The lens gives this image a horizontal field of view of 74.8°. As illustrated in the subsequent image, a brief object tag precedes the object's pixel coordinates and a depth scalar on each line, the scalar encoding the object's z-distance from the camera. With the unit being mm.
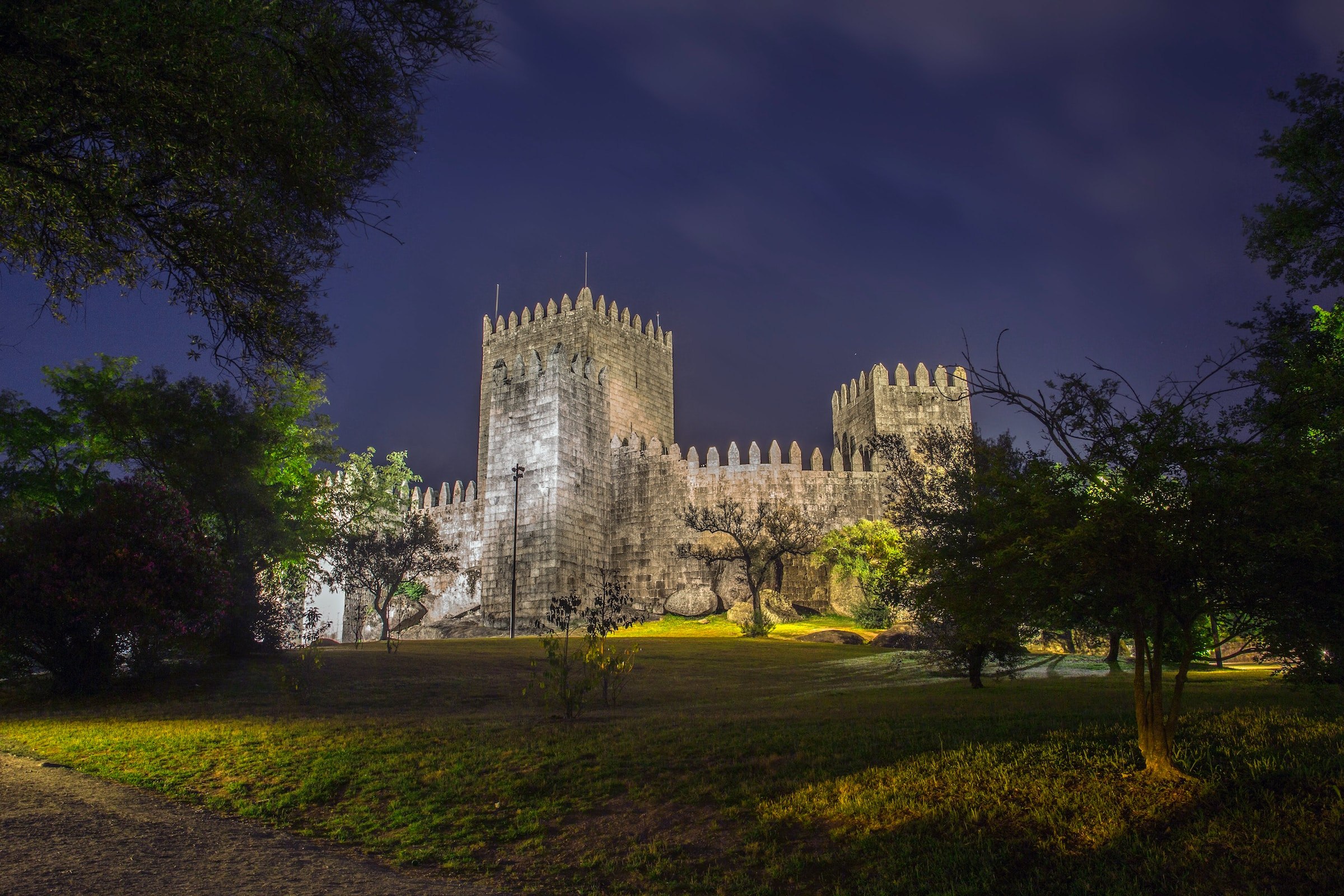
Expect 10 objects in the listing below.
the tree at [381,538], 35125
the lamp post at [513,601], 32156
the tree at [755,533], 35656
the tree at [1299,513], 6574
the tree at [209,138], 6984
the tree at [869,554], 33312
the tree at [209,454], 21453
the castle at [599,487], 35156
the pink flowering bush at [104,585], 14547
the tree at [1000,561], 7227
